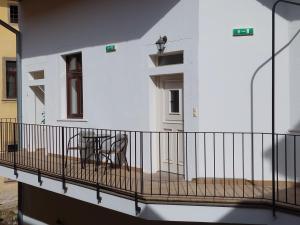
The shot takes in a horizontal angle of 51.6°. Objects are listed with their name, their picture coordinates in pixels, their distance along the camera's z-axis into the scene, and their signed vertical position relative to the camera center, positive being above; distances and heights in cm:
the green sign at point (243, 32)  501 +125
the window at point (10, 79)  1283 +127
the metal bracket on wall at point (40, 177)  620 -135
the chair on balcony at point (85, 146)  596 -74
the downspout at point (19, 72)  867 +104
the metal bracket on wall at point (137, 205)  456 -141
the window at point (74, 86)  736 +57
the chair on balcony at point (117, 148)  583 -75
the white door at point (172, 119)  565 -18
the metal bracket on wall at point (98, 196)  508 -143
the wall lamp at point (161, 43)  562 +120
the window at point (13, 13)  1284 +401
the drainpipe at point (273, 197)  410 -117
